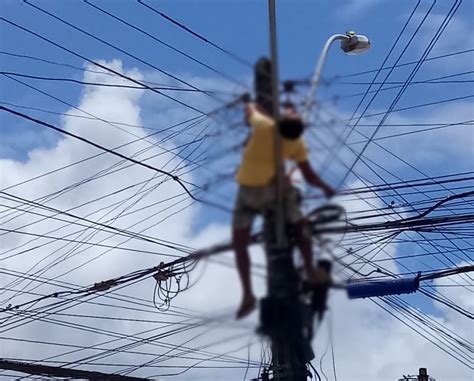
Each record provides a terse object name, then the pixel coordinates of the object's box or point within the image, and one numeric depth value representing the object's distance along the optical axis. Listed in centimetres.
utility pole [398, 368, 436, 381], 3603
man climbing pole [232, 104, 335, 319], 664
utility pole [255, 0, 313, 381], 674
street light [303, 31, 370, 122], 1248
